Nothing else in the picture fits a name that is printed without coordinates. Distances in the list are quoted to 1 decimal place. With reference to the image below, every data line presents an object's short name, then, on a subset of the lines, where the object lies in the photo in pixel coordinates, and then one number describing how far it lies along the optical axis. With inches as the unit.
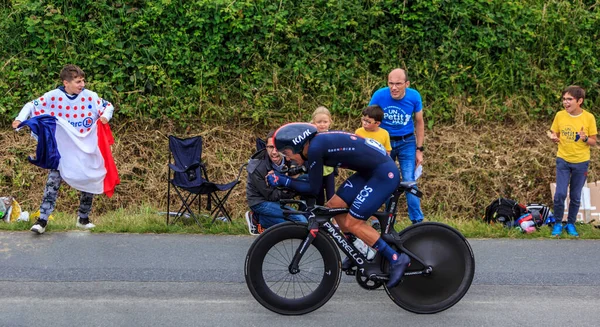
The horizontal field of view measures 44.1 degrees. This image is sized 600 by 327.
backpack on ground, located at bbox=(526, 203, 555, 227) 380.2
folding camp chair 361.4
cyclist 230.4
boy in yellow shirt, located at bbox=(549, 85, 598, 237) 361.4
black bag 379.9
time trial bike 236.1
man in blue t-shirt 351.6
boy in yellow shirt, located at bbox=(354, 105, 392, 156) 314.3
